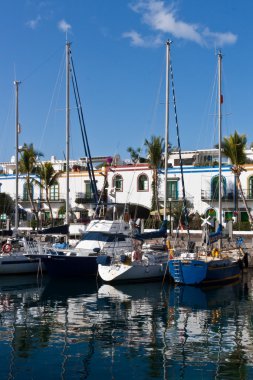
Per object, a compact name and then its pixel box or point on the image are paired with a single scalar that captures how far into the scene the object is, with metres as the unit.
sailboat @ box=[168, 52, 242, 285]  31.31
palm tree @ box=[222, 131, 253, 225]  49.12
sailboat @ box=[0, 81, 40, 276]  35.44
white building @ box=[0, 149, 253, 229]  53.94
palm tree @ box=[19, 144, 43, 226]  60.81
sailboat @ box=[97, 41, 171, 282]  31.70
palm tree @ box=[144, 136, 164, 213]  56.00
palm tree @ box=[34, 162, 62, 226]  60.16
